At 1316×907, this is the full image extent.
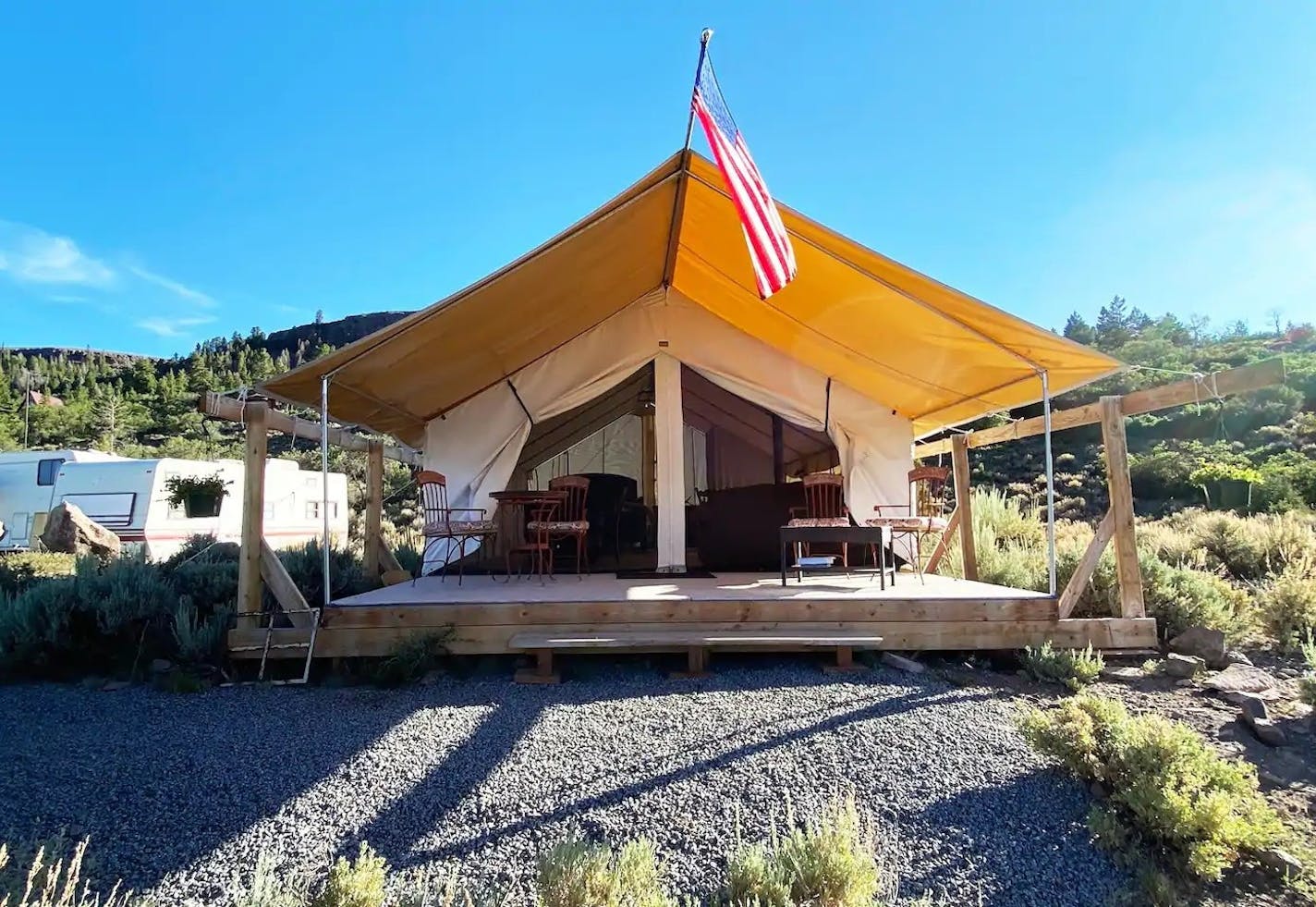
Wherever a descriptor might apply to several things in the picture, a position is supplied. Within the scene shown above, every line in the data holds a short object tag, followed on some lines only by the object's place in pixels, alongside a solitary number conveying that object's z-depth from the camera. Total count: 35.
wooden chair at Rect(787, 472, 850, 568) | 5.63
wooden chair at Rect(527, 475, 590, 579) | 5.36
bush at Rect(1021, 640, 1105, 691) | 3.75
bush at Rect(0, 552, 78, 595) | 5.50
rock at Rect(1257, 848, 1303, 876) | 2.07
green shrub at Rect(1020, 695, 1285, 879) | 2.09
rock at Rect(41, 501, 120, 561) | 8.46
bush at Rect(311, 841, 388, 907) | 1.76
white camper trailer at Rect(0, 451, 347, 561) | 8.89
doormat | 5.95
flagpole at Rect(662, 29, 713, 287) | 3.10
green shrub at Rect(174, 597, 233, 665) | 4.02
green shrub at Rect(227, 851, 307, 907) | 1.68
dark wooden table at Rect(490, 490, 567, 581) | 5.43
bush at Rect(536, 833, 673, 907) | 1.75
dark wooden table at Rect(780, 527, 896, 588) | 4.88
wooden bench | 3.88
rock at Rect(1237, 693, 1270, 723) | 3.23
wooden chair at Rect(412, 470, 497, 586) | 5.39
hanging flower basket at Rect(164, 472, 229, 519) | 8.50
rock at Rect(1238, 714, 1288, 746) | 3.10
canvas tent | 4.09
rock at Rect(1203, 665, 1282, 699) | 3.67
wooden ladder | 3.90
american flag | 3.21
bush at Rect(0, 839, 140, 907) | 1.80
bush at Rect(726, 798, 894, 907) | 1.81
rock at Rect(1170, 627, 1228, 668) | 4.07
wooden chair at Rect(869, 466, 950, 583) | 5.24
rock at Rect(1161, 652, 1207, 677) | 3.84
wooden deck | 4.07
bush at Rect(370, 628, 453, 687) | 3.83
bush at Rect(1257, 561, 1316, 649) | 4.53
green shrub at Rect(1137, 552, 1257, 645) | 4.48
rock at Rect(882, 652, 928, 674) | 4.00
